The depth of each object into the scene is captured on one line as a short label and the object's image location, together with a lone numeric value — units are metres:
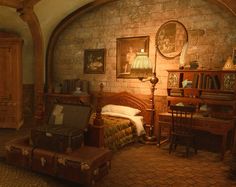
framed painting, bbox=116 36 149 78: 5.61
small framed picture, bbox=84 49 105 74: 6.25
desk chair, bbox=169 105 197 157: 4.30
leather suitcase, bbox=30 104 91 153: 3.27
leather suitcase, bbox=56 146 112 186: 3.00
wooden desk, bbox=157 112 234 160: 4.13
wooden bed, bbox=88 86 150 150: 3.69
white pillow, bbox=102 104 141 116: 5.34
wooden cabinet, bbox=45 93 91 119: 6.11
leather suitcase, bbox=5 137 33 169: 3.47
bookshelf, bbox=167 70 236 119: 4.41
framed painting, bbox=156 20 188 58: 5.14
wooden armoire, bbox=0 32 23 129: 5.82
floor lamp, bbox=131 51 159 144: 5.12
